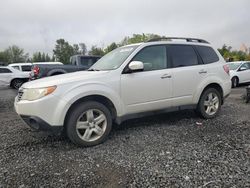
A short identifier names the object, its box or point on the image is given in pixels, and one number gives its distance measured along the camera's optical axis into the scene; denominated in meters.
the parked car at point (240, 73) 12.84
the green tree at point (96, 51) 55.50
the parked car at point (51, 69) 9.77
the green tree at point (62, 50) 59.00
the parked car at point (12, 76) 14.55
